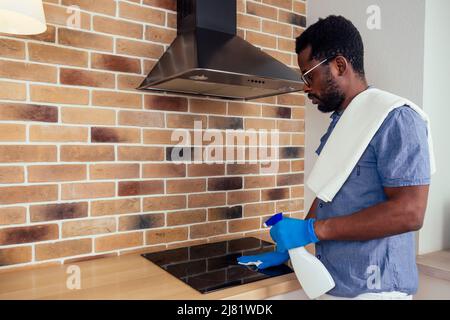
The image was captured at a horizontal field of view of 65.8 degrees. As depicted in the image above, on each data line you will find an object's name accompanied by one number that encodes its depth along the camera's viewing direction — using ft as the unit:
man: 2.81
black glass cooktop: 3.64
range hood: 3.67
